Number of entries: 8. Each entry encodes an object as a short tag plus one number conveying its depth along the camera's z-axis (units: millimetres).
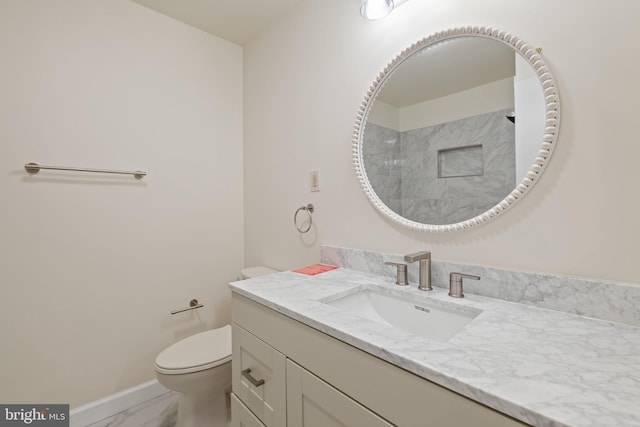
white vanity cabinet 500
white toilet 1249
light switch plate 1470
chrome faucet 965
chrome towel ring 1519
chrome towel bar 1306
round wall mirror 830
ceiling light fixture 1080
